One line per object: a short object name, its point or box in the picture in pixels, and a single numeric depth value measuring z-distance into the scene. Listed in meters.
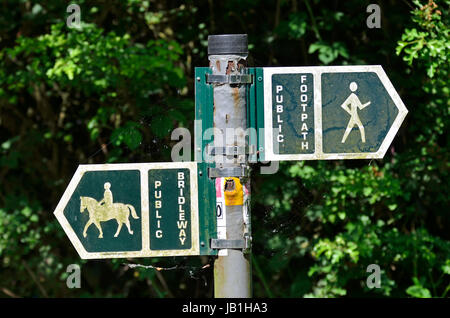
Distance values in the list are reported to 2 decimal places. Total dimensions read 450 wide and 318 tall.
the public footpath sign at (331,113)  4.33
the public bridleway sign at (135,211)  4.34
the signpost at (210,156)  4.31
